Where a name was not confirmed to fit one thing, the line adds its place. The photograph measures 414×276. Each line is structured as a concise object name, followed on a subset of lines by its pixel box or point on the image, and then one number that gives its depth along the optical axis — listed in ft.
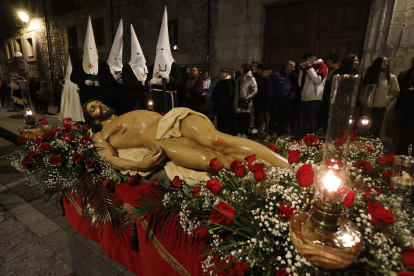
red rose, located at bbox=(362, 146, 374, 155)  6.92
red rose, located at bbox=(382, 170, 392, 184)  5.35
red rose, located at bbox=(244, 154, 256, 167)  5.86
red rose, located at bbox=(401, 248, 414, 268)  3.06
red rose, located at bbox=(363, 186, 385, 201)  4.50
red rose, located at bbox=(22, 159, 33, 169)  8.00
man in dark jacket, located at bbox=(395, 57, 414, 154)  13.50
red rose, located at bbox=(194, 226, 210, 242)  4.86
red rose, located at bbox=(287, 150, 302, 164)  5.66
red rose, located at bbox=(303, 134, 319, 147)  7.17
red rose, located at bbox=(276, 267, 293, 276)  3.83
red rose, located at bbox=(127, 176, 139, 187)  7.29
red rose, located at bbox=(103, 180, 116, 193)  7.31
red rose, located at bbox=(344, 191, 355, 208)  3.62
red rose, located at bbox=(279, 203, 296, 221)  4.17
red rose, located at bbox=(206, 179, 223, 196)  5.18
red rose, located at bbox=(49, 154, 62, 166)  7.60
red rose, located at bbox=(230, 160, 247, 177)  5.48
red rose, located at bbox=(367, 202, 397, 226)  3.58
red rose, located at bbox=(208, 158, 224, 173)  6.23
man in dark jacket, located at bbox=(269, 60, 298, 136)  16.89
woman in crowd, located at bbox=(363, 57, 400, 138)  14.12
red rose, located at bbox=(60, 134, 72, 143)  8.82
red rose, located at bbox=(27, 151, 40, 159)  7.97
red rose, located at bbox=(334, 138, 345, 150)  3.34
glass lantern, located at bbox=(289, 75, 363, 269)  3.18
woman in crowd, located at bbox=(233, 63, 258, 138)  17.69
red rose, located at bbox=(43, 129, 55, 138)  9.20
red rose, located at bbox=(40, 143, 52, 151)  8.21
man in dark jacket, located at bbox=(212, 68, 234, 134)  18.99
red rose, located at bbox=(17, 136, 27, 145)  9.76
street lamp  47.00
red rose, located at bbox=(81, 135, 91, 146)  8.37
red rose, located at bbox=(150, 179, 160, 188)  6.98
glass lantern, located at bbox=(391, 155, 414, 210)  4.96
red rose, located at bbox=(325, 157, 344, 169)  3.43
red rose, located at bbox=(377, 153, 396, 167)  5.74
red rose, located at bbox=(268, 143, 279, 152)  7.60
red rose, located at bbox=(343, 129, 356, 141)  3.25
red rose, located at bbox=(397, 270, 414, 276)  2.85
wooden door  19.33
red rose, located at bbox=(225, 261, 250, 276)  4.15
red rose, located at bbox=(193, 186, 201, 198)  5.86
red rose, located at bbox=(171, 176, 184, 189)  6.53
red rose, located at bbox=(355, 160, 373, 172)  5.49
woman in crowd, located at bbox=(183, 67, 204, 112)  20.75
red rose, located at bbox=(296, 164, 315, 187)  4.17
